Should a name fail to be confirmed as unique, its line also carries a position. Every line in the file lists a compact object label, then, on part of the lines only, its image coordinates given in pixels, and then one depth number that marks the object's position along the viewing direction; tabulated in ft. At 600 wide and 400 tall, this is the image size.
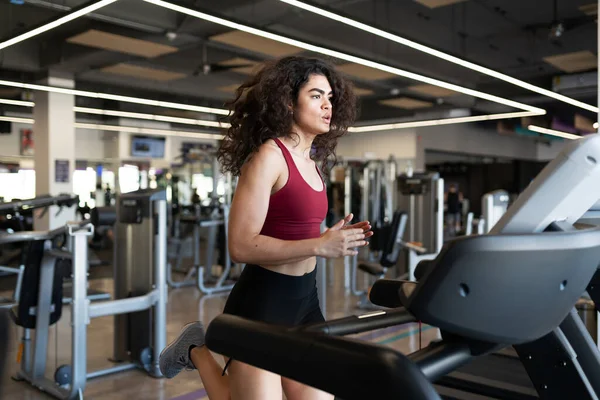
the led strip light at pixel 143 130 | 41.88
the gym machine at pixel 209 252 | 21.96
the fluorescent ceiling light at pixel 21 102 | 29.25
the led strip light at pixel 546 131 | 43.59
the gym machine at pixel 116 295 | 10.23
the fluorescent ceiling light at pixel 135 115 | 33.47
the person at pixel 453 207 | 43.61
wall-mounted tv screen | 46.32
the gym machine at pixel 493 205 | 13.91
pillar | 29.73
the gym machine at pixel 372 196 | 31.22
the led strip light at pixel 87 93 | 24.75
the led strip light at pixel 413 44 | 13.50
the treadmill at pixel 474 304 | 2.58
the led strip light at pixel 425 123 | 39.11
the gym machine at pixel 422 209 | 18.75
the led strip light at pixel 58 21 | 13.72
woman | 4.64
